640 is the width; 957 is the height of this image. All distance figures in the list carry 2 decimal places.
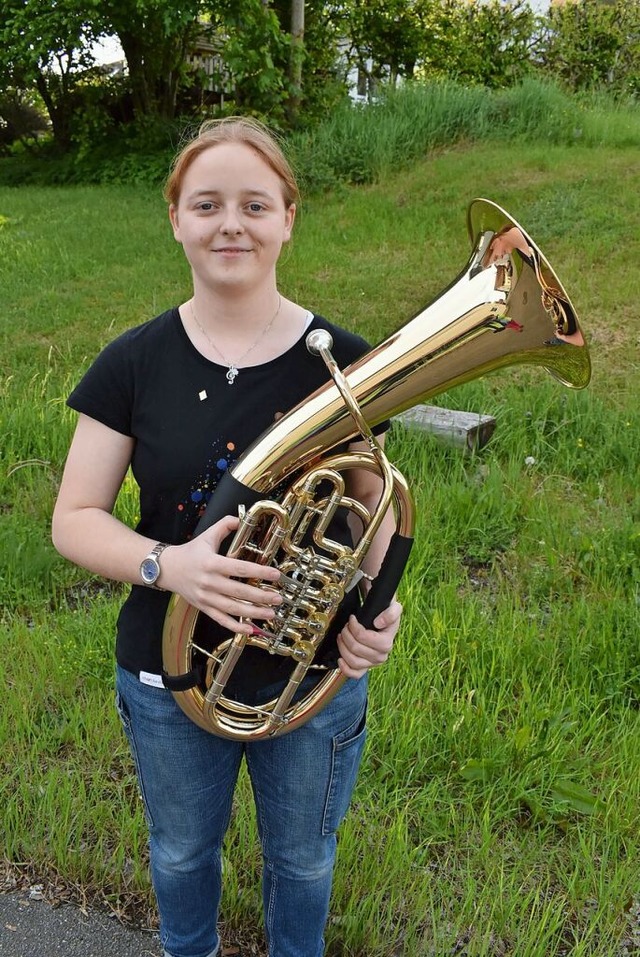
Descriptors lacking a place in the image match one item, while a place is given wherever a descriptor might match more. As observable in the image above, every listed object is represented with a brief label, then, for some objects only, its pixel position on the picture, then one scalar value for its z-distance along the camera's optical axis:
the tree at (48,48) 9.27
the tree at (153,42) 8.38
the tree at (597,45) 9.75
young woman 1.25
